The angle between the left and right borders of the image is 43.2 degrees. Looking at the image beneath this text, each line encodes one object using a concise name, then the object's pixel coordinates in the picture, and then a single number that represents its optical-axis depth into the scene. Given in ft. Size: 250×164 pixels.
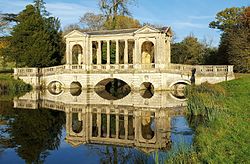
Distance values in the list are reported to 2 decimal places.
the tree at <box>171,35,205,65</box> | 161.99
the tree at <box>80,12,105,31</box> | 157.44
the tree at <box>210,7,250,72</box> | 112.37
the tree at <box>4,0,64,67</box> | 121.39
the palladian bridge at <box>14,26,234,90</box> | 101.08
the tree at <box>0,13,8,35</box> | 136.15
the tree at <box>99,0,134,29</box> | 141.18
